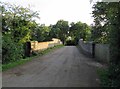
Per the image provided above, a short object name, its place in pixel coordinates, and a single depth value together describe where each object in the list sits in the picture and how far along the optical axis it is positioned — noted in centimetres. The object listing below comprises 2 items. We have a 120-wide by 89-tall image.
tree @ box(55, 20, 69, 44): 3393
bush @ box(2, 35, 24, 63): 668
